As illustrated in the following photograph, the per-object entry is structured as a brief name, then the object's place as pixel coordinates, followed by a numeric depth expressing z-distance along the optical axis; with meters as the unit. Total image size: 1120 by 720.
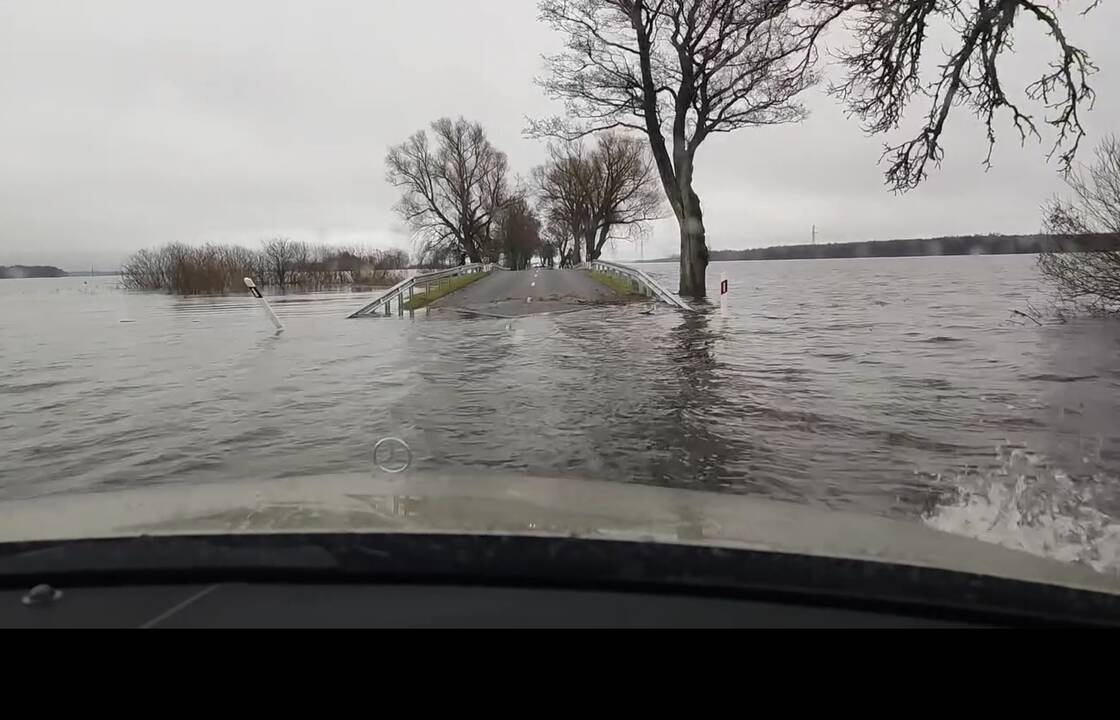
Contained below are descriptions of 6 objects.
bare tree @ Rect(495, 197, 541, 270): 78.31
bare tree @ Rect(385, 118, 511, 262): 57.47
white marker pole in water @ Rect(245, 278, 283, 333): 17.84
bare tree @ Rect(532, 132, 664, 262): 59.12
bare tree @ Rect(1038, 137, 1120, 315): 13.91
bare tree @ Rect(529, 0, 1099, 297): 23.31
